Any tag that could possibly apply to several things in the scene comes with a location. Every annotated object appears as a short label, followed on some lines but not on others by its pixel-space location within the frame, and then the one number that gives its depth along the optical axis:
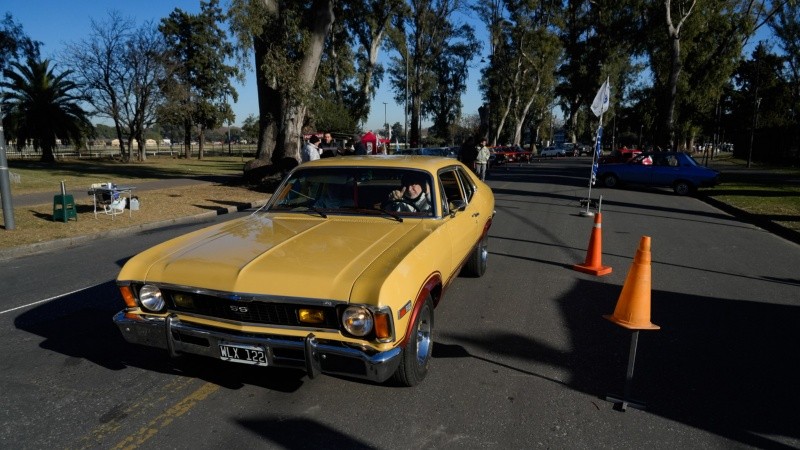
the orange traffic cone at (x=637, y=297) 3.57
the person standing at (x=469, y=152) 16.55
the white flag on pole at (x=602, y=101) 11.66
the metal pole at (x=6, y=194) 9.45
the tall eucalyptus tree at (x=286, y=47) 16.77
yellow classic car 2.95
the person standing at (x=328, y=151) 19.69
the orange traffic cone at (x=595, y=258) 6.79
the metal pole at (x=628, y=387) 3.37
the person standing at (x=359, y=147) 14.55
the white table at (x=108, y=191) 11.30
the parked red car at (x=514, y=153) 40.23
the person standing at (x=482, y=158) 19.20
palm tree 34.56
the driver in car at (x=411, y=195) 4.48
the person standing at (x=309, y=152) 13.05
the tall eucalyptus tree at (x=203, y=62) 44.97
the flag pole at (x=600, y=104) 11.68
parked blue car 17.50
